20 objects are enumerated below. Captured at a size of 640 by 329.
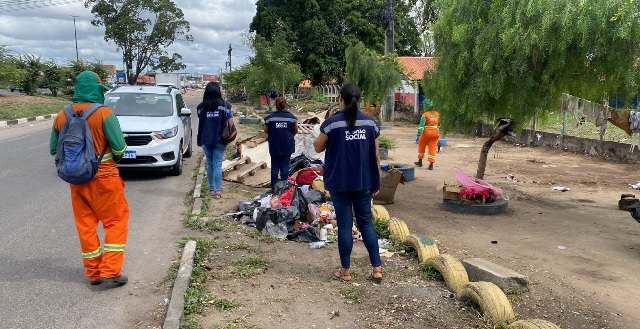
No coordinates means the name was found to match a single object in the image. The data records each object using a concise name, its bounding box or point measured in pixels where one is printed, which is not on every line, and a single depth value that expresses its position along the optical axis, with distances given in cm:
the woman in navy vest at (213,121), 832
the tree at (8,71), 3272
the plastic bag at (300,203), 702
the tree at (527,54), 691
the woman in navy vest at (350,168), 481
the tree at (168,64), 5825
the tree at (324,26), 4250
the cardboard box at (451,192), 864
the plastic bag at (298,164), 1014
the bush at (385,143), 1464
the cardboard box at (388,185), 844
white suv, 973
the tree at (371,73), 2558
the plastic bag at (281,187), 790
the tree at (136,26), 5122
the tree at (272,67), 3134
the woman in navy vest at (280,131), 848
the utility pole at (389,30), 2400
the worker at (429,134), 1249
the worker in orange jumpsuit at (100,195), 463
